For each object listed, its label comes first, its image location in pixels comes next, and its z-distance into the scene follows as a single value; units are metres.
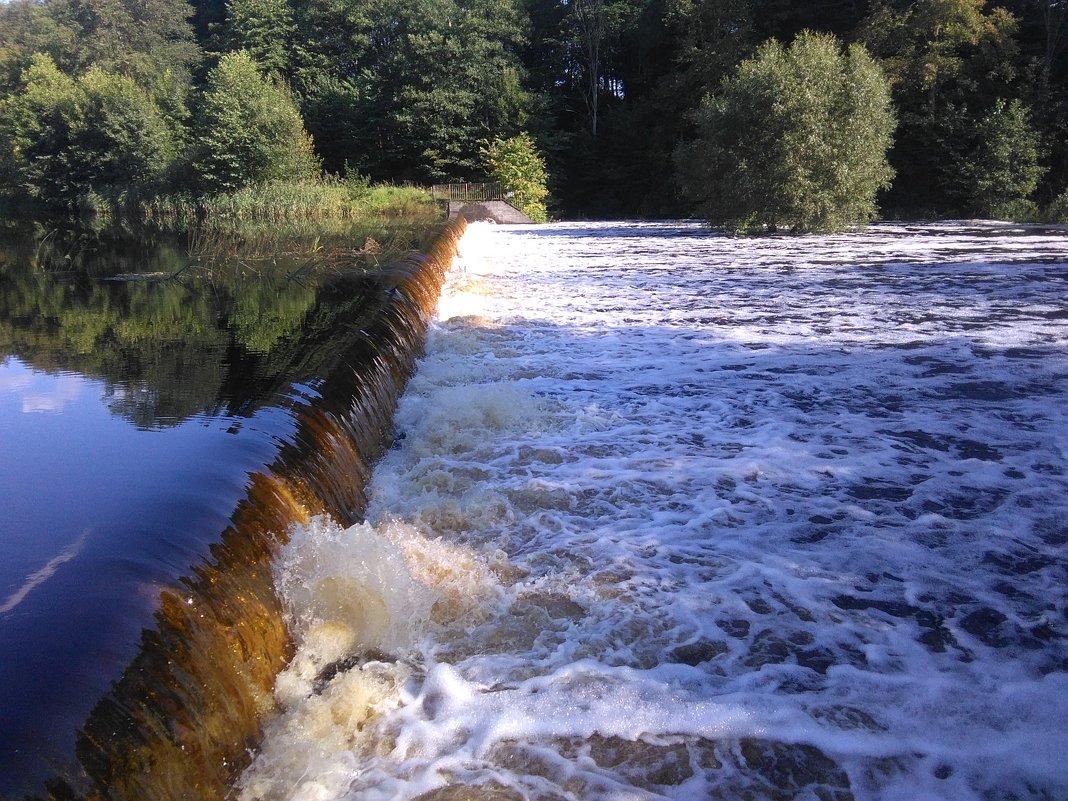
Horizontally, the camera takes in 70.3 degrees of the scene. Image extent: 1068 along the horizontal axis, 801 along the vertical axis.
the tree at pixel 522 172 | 31.94
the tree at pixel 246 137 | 29.06
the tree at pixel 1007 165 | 25.45
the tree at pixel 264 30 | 40.69
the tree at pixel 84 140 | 35.41
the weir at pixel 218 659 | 1.92
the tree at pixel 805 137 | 18.88
